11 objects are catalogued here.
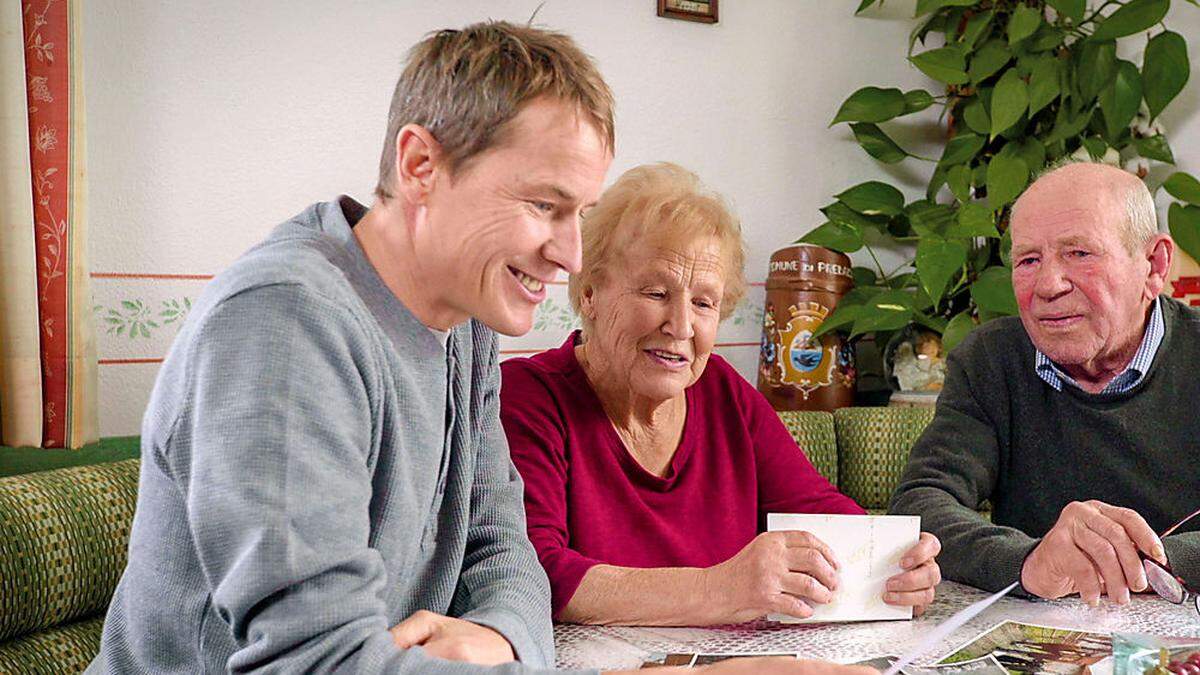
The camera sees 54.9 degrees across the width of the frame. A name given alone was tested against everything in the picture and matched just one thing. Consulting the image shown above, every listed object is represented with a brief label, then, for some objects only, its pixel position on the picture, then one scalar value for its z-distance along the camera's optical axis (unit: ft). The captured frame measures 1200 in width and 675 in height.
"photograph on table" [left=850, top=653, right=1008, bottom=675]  3.97
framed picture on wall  10.03
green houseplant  9.73
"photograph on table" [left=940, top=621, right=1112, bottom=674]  4.03
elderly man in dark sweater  6.05
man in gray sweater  2.89
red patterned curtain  6.74
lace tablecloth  4.29
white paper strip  3.63
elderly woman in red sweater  5.55
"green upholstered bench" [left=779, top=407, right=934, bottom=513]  8.01
